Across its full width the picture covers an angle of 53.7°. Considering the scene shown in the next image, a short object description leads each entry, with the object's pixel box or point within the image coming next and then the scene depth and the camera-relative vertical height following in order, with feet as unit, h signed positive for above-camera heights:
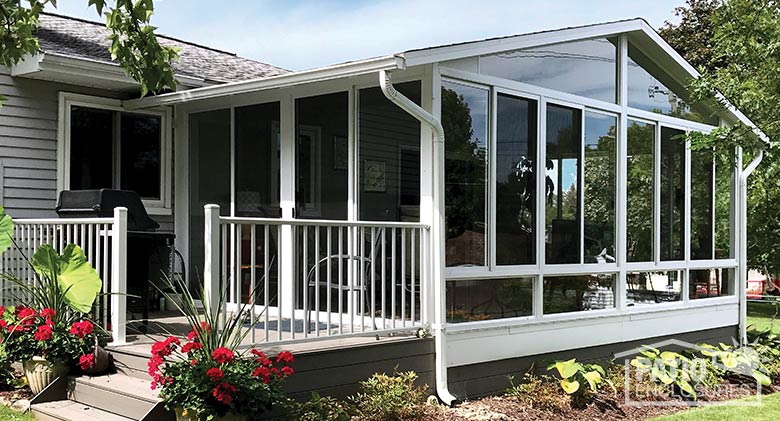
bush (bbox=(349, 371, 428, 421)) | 18.17 -4.61
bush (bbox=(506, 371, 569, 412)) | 21.34 -5.27
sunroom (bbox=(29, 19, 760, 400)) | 20.30 +0.50
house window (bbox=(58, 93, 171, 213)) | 25.91 +2.01
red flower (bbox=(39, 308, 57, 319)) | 19.19 -2.66
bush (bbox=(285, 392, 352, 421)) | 16.72 -4.50
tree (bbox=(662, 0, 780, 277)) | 24.16 +4.52
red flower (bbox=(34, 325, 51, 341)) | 18.49 -3.04
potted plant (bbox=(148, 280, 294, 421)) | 14.89 -3.35
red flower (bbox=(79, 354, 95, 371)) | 18.29 -3.69
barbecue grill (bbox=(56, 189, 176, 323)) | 20.82 -0.49
